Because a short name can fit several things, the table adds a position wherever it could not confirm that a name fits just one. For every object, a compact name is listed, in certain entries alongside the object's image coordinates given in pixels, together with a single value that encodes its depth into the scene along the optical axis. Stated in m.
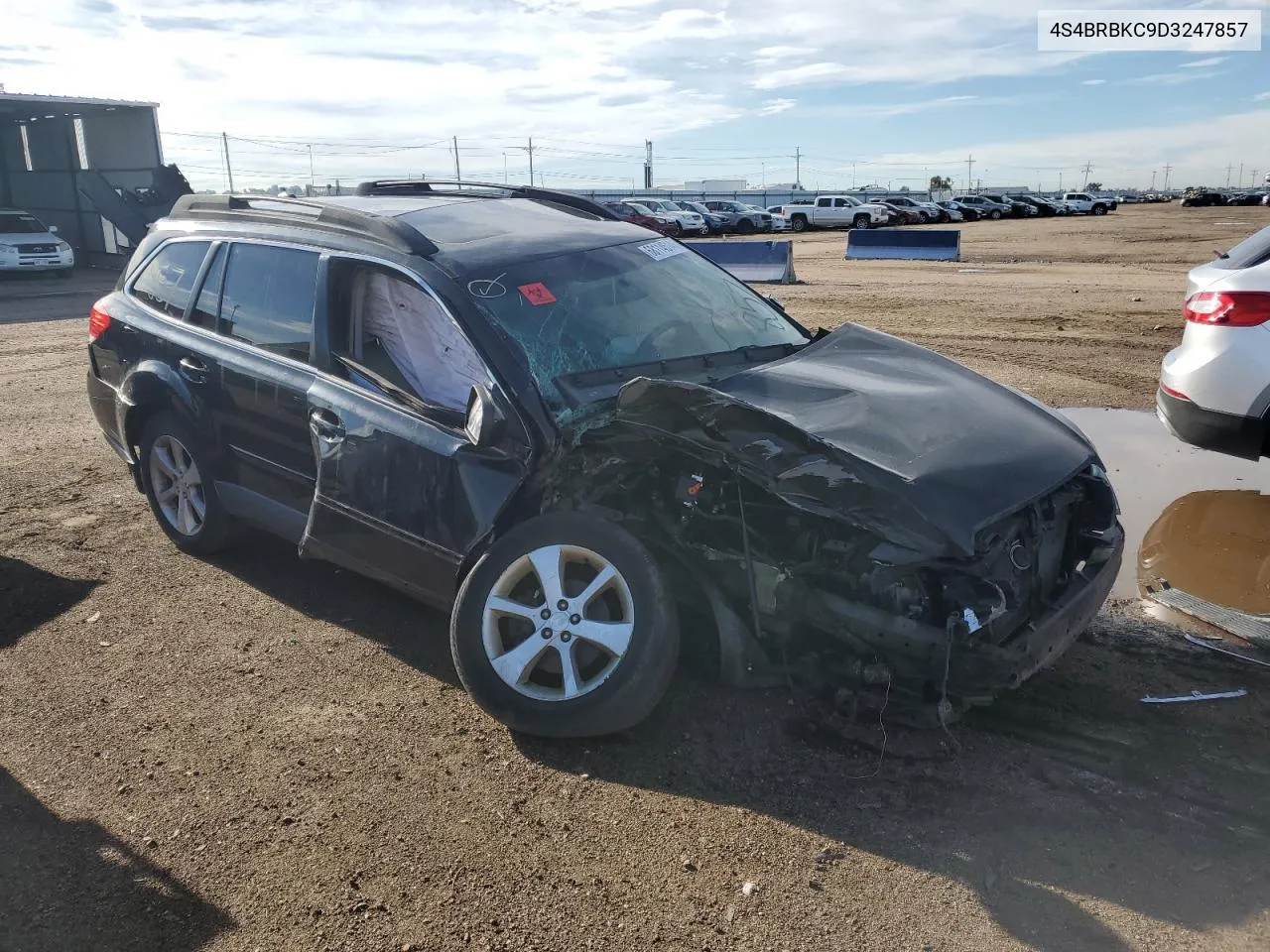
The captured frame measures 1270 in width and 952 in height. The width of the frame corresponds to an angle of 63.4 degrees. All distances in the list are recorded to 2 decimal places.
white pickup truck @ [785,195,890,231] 48.16
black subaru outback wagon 3.35
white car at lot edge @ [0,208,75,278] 24.05
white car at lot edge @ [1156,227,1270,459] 5.41
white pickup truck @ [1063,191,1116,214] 64.88
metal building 29.56
